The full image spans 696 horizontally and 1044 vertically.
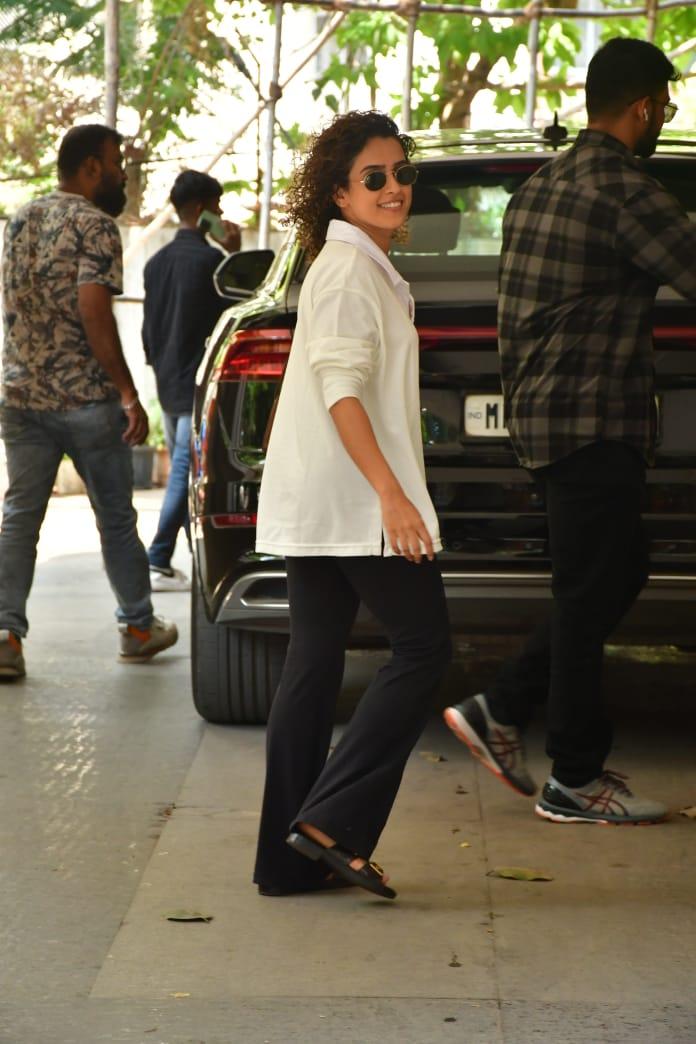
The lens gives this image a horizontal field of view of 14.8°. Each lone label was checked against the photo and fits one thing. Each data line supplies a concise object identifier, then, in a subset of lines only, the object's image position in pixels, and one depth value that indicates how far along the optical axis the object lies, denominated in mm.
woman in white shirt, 5679
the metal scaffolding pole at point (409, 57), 19937
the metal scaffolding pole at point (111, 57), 17762
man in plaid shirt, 6614
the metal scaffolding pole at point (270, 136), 19562
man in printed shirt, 10244
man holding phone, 13780
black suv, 7676
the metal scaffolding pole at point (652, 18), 21195
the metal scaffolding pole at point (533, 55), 21239
